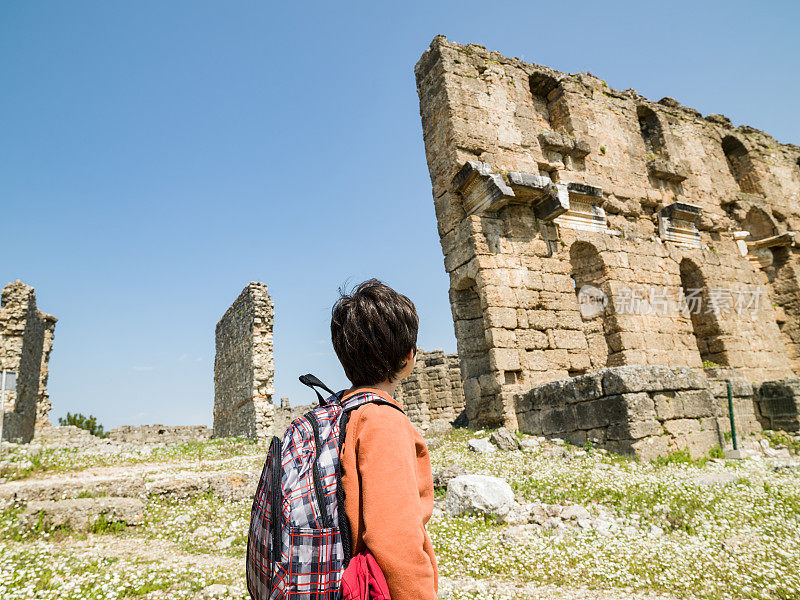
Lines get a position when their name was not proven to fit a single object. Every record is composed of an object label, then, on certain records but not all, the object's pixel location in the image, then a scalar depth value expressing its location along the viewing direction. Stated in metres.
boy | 1.35
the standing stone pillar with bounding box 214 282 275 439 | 11.98
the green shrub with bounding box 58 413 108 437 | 21.73
